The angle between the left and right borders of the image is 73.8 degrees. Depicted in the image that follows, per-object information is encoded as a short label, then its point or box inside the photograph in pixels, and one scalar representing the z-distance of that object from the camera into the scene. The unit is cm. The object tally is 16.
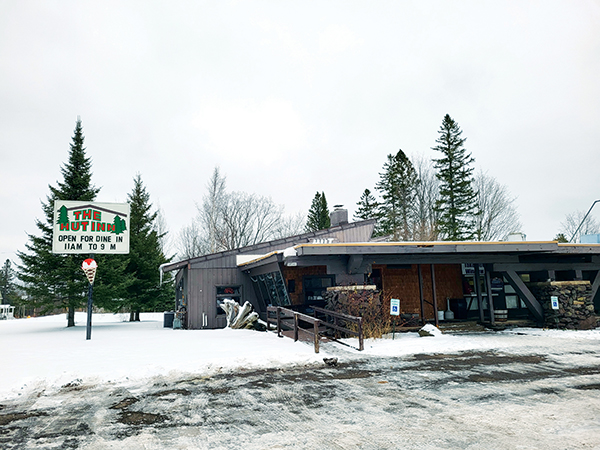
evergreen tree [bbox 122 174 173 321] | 2622
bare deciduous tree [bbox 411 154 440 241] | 3644
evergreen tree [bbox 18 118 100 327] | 2002
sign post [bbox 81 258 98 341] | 1379
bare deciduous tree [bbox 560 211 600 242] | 5198
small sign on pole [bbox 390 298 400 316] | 1270
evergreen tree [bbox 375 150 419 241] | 3900
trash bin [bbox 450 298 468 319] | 1698
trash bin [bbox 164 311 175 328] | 2144
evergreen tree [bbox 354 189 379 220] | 4831
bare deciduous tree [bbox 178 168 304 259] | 3825
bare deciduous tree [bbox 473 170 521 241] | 3700
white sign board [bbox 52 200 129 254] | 1470
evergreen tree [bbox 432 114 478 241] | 3553
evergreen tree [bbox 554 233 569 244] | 4650
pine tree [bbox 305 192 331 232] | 4862
